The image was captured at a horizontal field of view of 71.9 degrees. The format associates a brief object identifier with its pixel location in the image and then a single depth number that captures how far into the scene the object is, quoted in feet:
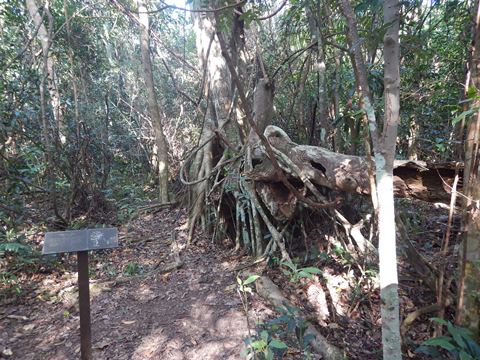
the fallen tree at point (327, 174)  8.78
